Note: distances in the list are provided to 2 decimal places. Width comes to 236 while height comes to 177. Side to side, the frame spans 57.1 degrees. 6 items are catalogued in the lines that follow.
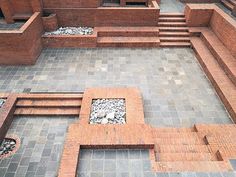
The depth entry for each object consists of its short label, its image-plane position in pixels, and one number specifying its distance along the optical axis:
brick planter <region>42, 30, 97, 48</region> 10.11
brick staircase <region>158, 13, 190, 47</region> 10.58
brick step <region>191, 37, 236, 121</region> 7.34
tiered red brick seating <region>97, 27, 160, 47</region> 10.35
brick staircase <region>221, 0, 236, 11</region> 11.58
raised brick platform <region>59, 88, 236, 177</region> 4.86
